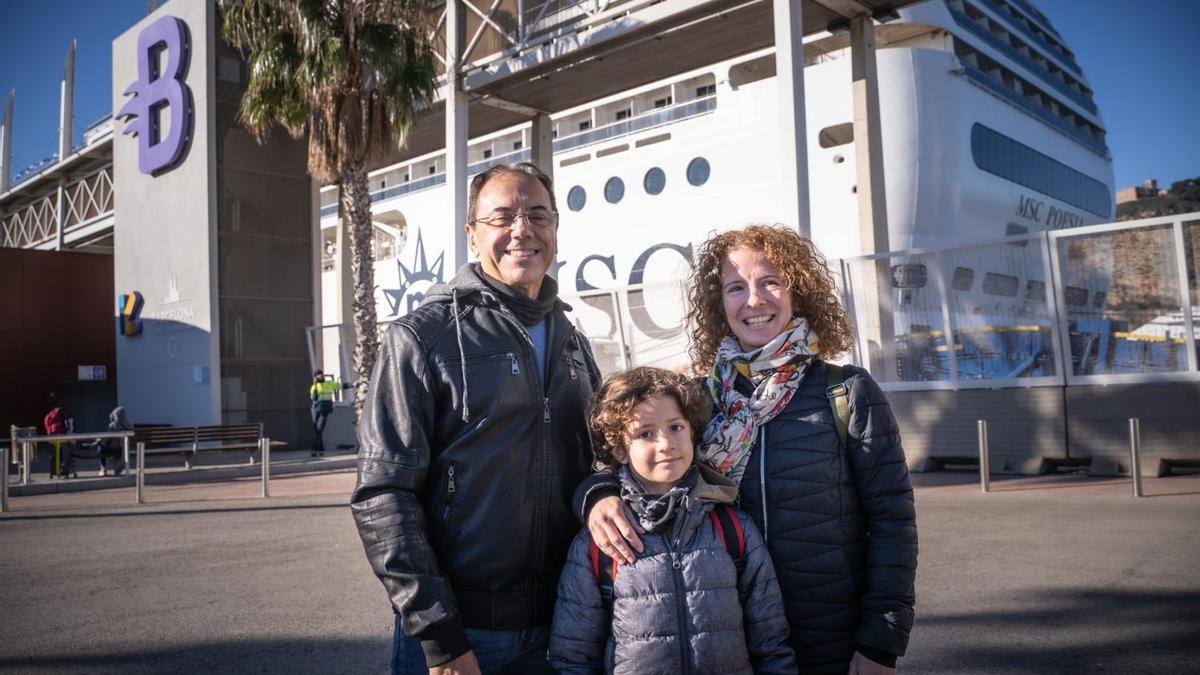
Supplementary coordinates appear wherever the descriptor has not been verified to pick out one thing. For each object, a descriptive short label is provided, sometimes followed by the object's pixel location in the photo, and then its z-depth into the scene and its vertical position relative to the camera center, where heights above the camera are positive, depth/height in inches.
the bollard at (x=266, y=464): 465.4 -41.7
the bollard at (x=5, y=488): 428.9 -45.6
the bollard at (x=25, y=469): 527.1 -46.0
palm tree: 573.6 +200.9
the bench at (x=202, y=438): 626.8 -36.6
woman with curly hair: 84.7 -12.7
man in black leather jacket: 81.3 -8.0
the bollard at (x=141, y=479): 451.2 -45.4
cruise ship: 794.8 +221.8
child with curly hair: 82.2 -20.0
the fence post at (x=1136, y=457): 352.8 -40.9
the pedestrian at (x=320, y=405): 733.9 -17.6
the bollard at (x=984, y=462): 382.0 -44.0
